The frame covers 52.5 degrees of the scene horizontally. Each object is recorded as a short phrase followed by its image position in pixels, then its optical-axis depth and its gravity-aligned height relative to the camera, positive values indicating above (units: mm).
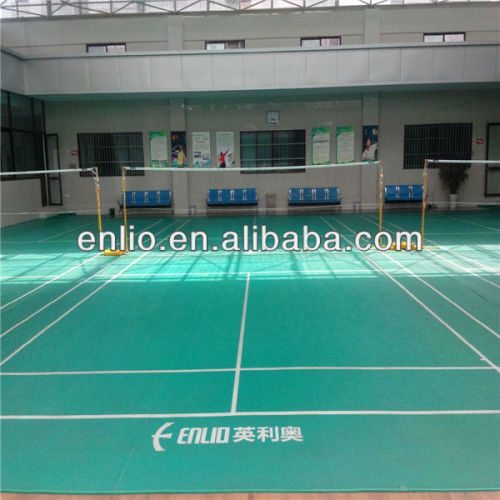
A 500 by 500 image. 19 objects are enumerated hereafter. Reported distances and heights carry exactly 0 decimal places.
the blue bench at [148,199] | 20703 -1005
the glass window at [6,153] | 17562 +815
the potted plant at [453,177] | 20312 -290
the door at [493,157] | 20484 +485
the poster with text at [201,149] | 20703 +986
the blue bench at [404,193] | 20505 -905
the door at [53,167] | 21203 +369
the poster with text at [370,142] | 20219 +1144
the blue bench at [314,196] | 20484 -974
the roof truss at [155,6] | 19812 +6572
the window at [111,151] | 21031 +965
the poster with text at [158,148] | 20781 +1043
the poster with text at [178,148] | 20438 +1031
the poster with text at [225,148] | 20688 +1014
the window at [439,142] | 20516 +1141
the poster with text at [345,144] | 20453 +1090
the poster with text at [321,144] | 20500 +1109
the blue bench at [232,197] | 20609 -966
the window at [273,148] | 20672 +1003
